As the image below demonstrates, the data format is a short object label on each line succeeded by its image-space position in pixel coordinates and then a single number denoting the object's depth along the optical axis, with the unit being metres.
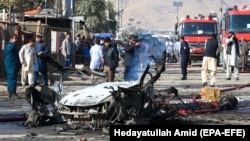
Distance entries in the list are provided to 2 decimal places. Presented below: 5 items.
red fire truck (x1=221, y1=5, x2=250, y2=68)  37.12
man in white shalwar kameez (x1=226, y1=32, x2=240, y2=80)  27.70
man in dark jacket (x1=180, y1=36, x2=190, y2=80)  28.17
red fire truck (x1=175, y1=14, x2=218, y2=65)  43.66
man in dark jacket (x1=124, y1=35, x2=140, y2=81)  20.52
